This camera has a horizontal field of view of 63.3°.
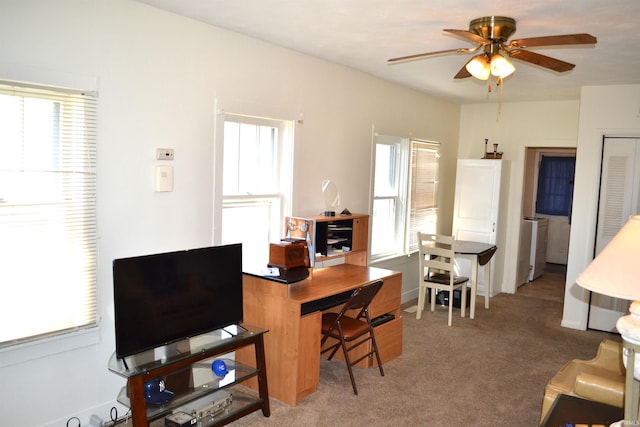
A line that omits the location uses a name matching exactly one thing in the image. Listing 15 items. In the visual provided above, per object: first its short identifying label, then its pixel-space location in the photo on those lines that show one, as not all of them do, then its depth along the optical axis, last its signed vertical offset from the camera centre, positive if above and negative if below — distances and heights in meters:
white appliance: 7.56 -0.99
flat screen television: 2.65 -0.72
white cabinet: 6.47 -0.31
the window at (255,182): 3.80 -0.09
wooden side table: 2.30 -1.06
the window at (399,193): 5.58 -0.20
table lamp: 1.90 -0.37
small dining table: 5.59 -0.87
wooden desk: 3.46 -1.07
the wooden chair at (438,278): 5.34 -1.08
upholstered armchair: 2.66 -1.10
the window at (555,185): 8.66 -0.07
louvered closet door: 5.11 -0.15
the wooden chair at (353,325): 3.63 -1.11
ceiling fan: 2.65 +0.70
